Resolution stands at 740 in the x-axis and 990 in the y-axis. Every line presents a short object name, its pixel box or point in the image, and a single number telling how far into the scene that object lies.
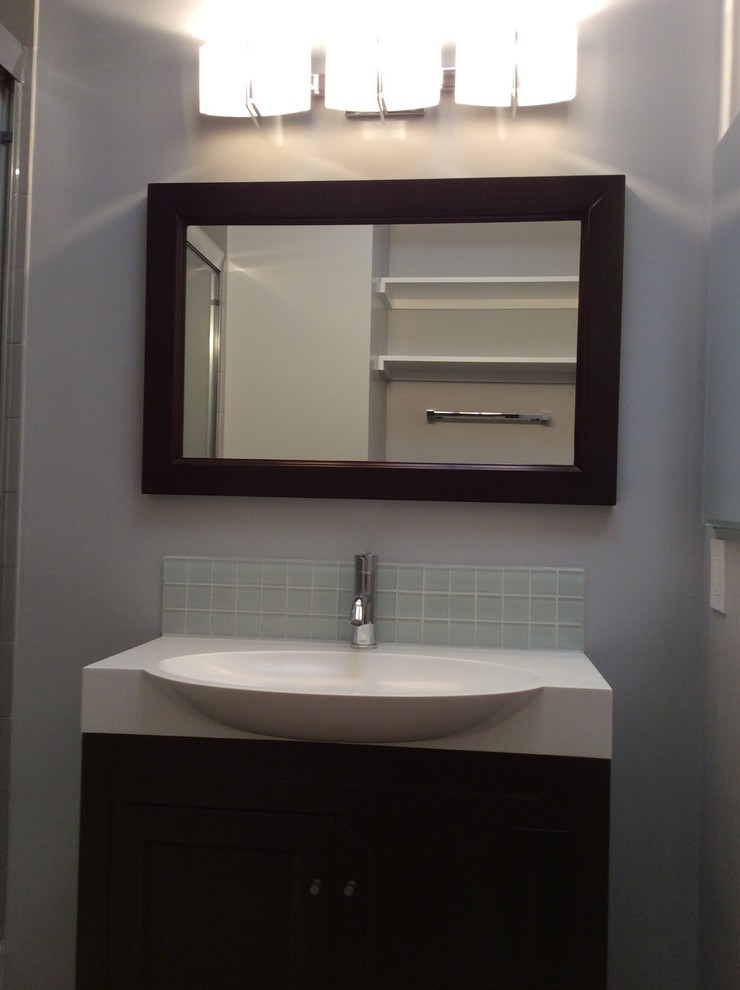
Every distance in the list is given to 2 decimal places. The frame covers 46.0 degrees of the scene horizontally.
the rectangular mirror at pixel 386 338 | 1.69
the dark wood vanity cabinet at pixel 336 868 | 1.34
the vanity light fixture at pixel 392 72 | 1.66
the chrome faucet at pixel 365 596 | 1.68
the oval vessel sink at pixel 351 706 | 1.29
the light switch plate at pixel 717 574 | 1.58
